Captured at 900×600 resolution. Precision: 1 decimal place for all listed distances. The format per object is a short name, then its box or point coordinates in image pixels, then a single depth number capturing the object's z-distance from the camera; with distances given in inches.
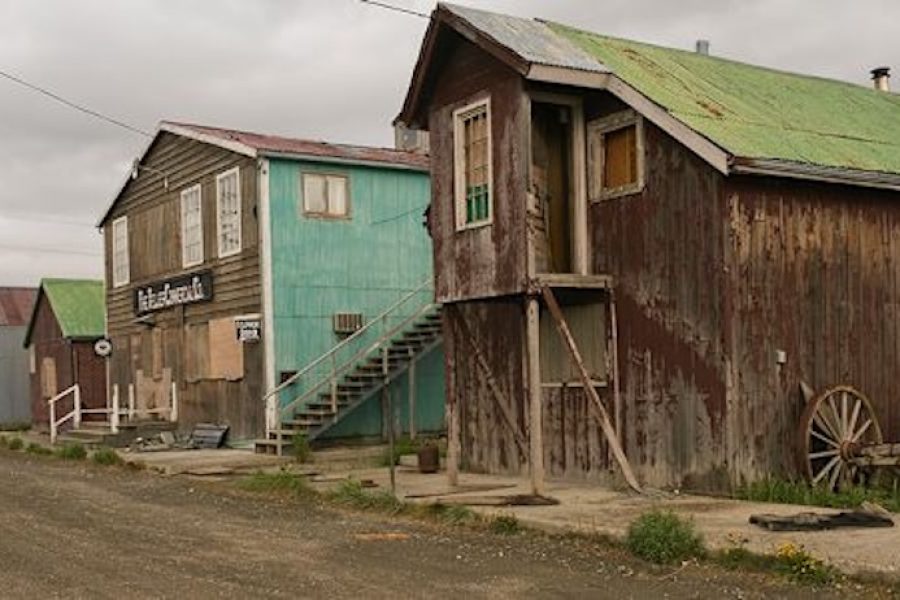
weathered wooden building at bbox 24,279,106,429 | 1259.2
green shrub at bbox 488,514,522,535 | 469.7
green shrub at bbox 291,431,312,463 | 806.5
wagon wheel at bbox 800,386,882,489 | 528.1
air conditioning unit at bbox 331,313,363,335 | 924.6
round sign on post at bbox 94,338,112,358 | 1169.2
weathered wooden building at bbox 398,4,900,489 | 531.2
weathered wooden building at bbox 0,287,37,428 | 1545.3
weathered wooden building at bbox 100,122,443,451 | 896.3
